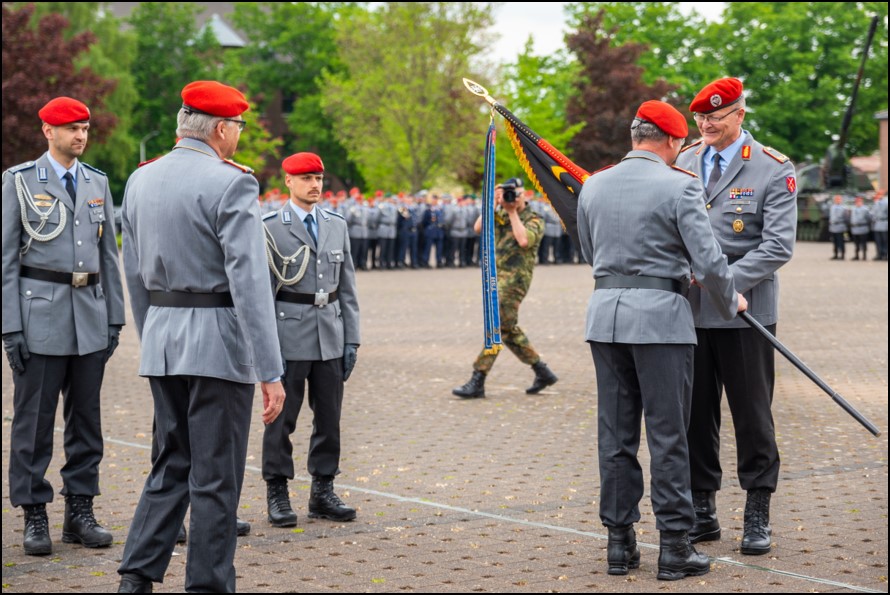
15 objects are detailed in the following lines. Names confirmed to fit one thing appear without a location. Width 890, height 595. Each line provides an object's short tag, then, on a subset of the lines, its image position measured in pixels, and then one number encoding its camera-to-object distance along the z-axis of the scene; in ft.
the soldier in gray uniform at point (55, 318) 21.90
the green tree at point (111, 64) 216.74
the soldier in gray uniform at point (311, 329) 23.93
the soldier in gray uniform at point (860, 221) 123.95
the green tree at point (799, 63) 219.00
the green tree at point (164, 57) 252.01
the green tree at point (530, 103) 166.81
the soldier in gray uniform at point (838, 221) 122.93
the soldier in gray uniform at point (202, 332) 16.65
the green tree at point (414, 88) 173.58
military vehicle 159.12
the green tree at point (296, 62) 245.45
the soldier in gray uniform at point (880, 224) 123.75
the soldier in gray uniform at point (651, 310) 19.47
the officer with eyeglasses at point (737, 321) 21.68
